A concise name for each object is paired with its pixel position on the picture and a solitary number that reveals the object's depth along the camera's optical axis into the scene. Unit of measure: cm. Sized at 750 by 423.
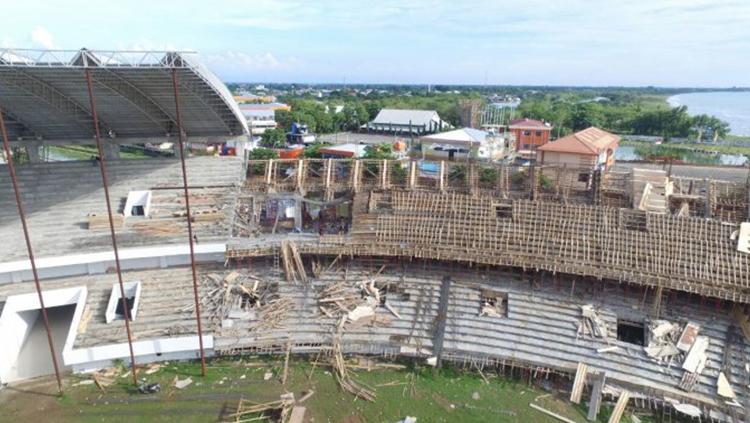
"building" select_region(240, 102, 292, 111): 9194
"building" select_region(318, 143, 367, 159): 5034
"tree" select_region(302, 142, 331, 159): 5190
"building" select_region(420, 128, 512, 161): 5203
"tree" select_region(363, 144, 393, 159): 4538
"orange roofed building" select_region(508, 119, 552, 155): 6055
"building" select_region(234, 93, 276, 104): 13721
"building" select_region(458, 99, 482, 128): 8888
